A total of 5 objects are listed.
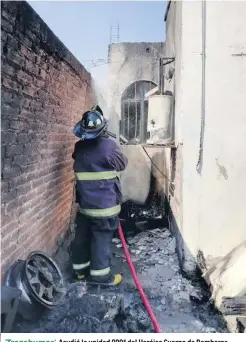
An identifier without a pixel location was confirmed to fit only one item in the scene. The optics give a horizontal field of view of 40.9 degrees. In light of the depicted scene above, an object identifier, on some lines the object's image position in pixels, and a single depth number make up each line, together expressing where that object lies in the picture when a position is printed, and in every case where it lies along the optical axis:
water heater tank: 4.57
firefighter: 3.47
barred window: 7.77
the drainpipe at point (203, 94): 3.66
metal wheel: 2.57
